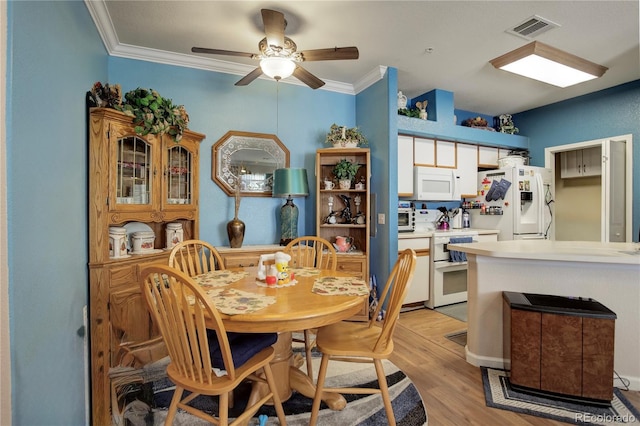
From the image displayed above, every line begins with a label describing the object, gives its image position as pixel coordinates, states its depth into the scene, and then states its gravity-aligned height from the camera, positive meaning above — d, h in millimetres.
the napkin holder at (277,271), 1764 -341
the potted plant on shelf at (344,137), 3275 +802
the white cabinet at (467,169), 4215 +591
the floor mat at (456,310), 3335 -1113
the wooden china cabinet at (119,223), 1992 -92
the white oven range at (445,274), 3559 -732
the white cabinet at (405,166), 3721 +565
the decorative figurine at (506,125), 4555 +1293
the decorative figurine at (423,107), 3742 +1323
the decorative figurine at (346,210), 3471 +24
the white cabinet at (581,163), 4699 +781
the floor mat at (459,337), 2702 -1129
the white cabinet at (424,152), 3852 +763
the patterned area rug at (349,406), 1688 -1131
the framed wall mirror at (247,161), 3121 +533
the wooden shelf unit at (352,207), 3203 +58
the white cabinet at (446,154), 4027 +768
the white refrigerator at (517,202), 3984 +137
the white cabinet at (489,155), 4402 +828
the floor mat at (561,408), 1710 -1136
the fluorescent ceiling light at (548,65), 2773 +1420
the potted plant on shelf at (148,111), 2232 +740
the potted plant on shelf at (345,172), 3312 +431
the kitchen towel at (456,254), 3615 -491
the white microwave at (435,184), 3799 +355
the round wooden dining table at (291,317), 1268 -440
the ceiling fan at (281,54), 2125 +1125
